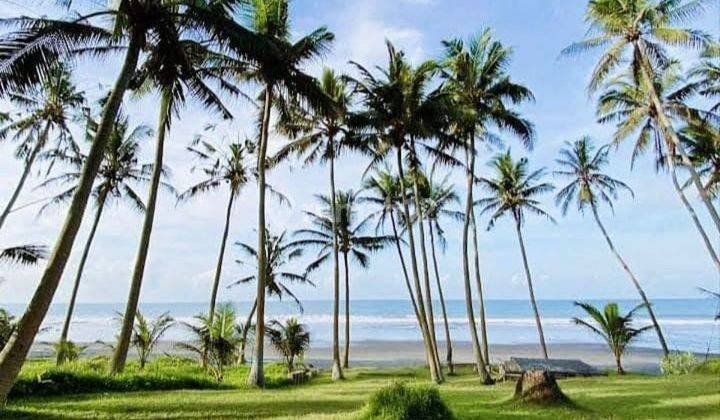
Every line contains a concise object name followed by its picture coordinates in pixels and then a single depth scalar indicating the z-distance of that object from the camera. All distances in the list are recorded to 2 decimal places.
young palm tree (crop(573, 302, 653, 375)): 18.33
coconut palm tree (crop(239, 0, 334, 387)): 13.78
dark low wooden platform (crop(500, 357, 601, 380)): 16.66
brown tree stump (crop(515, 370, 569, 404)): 8.64
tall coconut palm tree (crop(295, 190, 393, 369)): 22.02
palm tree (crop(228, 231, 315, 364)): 20.38
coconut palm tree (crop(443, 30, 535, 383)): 16.84
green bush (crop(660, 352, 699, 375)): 17.00
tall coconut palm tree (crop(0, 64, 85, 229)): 17.31
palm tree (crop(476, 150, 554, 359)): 23.30
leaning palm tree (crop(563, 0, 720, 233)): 14.88
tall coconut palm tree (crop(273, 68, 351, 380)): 18.33
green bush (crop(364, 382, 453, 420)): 6.47
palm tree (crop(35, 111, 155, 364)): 19.09
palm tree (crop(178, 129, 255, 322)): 21.03
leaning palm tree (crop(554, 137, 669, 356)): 23.98
